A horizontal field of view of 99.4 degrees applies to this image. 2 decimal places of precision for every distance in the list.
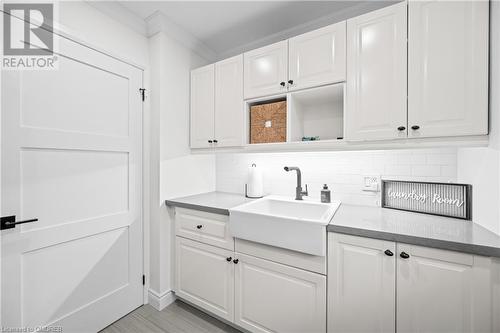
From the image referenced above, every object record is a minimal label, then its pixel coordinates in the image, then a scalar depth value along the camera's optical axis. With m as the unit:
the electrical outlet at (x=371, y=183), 1.68
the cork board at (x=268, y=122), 1.76
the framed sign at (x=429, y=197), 1.32
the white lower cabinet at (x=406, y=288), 0.95
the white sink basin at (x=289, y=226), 1.24
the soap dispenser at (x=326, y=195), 1.79
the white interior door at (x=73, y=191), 1.28
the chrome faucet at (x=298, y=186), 1.86
